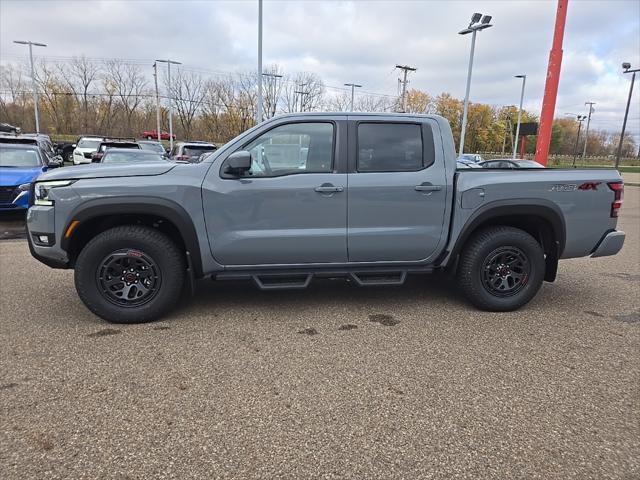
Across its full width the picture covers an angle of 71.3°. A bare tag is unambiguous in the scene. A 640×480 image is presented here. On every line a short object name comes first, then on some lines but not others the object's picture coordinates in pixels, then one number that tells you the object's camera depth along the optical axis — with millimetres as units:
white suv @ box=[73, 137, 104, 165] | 20953
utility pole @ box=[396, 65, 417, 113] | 42562
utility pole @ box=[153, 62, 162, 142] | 44275
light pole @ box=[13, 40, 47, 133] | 37397
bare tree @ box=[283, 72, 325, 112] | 47531
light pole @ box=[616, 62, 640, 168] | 29497
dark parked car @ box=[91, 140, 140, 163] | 15344
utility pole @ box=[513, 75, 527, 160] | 39875
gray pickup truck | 3936
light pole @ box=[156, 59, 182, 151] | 36750
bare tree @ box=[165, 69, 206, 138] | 54719
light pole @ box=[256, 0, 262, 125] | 20078
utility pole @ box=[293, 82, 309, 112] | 46584
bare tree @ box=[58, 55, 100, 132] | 55969
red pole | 16094
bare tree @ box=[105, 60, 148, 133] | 56188
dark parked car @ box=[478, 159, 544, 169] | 11702
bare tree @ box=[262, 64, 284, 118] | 48019
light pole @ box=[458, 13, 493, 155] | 23547
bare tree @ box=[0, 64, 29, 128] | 55531
